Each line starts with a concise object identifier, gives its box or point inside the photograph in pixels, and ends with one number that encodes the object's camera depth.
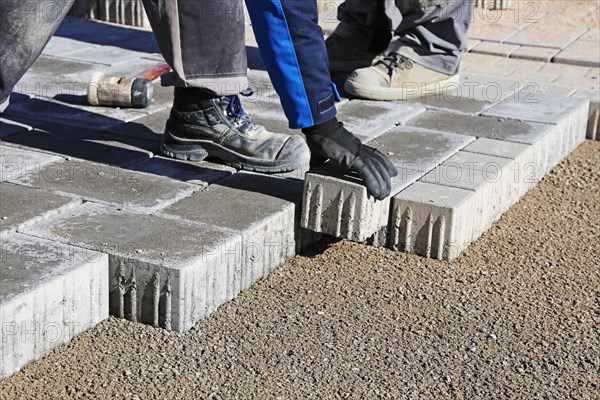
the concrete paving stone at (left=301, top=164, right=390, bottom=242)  3.23
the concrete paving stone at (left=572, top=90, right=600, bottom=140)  4.77
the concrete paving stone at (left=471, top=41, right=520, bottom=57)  5.90
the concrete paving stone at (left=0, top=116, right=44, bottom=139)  3.98
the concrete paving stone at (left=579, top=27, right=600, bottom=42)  6.24
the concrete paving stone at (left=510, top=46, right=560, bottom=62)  5.75
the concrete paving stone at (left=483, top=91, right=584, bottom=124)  4.43
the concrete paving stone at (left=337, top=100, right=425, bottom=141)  4.20
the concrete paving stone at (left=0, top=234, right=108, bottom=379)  2.58
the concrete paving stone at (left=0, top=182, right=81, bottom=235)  3.06
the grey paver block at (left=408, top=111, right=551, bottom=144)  4.16
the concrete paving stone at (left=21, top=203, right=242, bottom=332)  2.84
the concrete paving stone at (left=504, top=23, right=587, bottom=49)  6.09
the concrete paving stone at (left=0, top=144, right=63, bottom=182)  3.50
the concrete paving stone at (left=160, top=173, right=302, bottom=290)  3.14
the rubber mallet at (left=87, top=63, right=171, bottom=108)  4.29
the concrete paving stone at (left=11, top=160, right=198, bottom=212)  3.32
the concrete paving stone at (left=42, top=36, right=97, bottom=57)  5.32
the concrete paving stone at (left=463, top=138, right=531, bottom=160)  3.91
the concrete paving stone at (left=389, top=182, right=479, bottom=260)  3.37
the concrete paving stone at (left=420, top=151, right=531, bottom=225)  3.59
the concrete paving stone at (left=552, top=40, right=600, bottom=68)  5.65
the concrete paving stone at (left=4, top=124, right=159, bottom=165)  3.76
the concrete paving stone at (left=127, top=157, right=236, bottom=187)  3.56
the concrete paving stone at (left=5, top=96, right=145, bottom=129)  4.17
